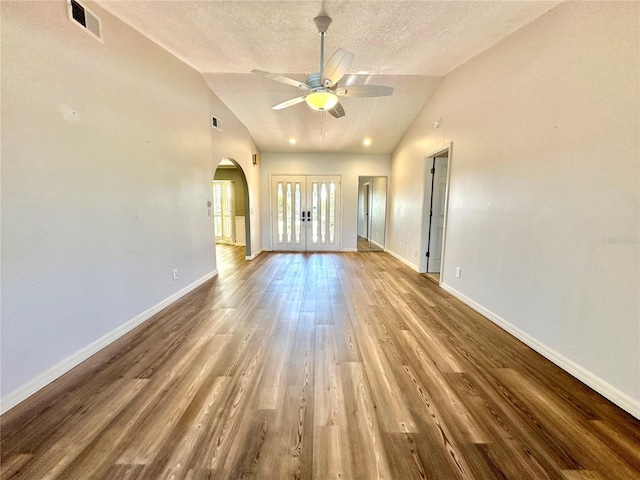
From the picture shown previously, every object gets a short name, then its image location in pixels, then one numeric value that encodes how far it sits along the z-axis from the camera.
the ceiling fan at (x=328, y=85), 2.30
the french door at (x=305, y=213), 7.06
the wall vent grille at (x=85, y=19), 1.95
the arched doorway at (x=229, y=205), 8.38
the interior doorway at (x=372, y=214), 7.78
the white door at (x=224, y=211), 8.48
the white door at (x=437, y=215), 4.69
